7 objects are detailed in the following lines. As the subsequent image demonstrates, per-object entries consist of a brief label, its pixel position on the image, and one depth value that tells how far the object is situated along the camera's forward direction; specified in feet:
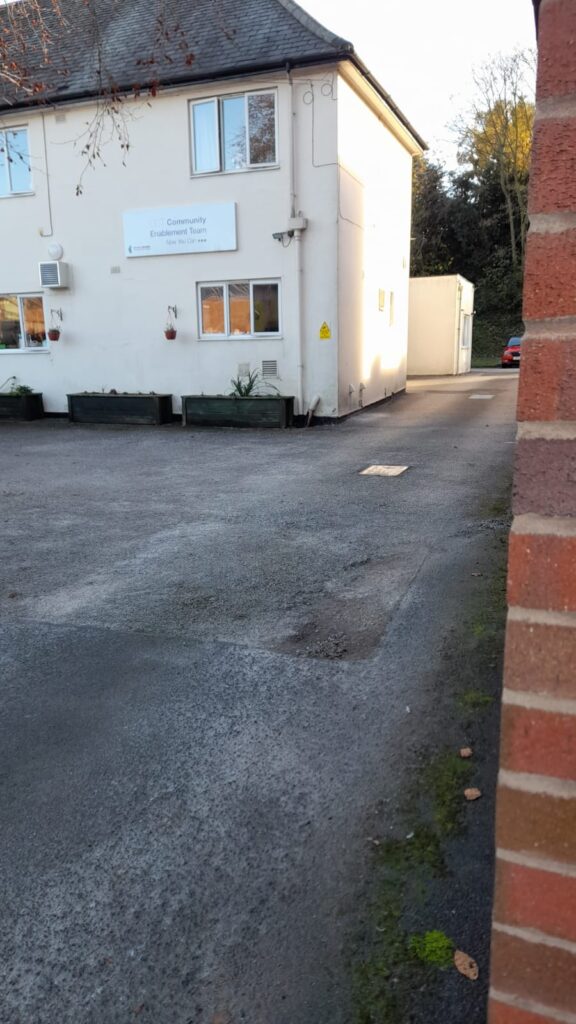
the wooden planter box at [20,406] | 53.88
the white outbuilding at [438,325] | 84.43
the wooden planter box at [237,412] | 47.14
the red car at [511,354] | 103.44
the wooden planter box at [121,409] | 50.16
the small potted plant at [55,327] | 53.31
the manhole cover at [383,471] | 31.07
